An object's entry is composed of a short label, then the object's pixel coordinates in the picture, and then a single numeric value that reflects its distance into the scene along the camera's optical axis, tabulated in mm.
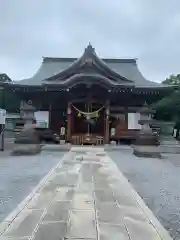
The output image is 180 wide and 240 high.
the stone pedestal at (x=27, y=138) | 8166
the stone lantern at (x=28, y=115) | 8658
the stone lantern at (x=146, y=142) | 8111
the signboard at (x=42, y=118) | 12504
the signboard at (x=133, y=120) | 12369
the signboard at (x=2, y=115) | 9047
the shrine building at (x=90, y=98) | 11809
